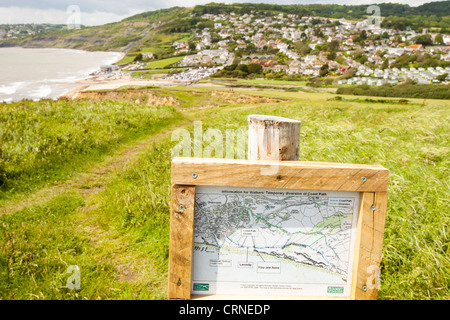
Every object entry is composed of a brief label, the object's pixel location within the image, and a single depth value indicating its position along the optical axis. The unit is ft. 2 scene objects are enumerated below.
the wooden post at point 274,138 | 7.70
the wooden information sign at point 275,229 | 6.63
